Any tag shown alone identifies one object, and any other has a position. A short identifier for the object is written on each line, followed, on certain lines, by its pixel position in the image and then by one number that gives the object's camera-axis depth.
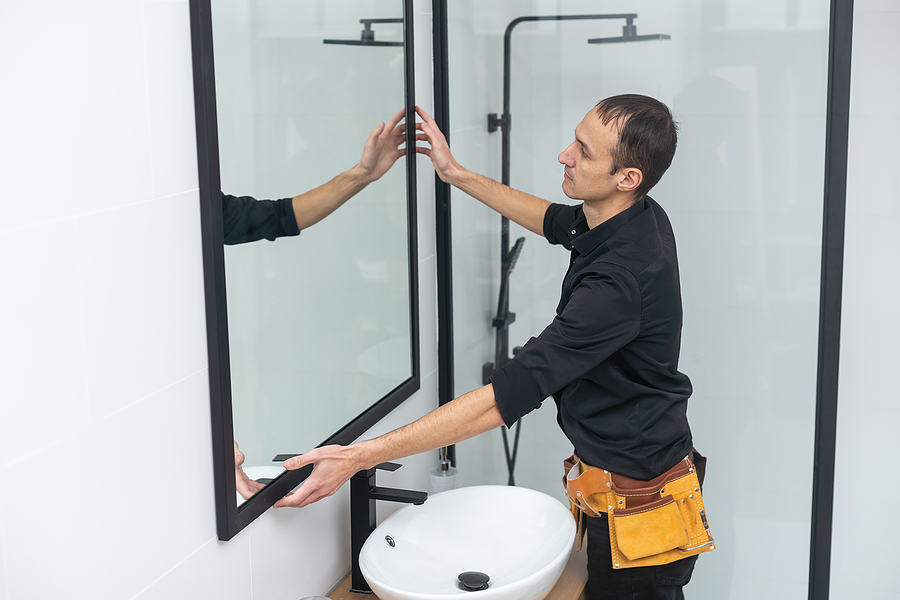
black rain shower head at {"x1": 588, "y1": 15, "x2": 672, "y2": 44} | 1.94
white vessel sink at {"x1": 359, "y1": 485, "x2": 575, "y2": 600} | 1.53
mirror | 1.19
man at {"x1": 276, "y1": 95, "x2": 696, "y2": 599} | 1.44
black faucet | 1.60
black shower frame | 1.79
